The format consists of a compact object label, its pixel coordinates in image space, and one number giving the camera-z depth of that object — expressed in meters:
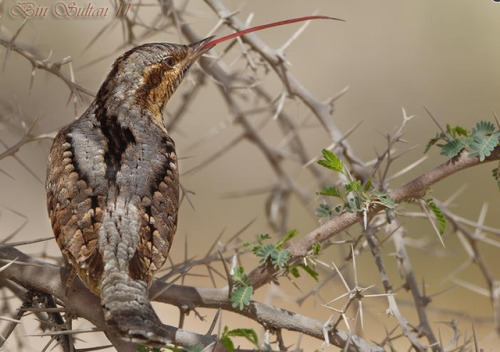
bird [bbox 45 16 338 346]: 4.87
